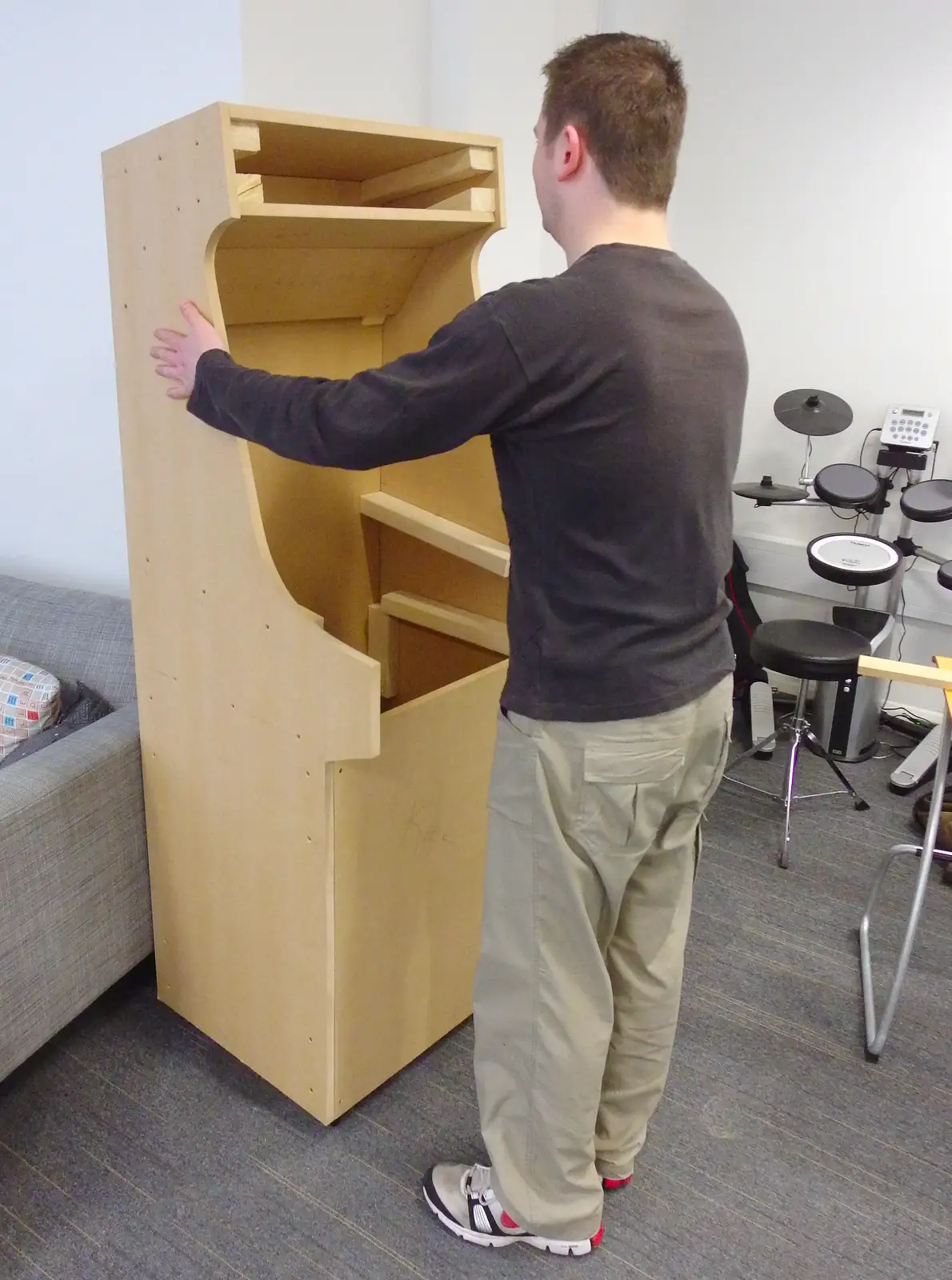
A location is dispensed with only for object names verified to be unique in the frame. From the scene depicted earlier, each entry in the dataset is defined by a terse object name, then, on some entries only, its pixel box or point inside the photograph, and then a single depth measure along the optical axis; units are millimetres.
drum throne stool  2545
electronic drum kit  2781
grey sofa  1525
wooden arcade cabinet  1346
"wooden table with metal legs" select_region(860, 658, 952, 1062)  1777
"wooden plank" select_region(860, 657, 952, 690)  1592
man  1092
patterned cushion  1818
